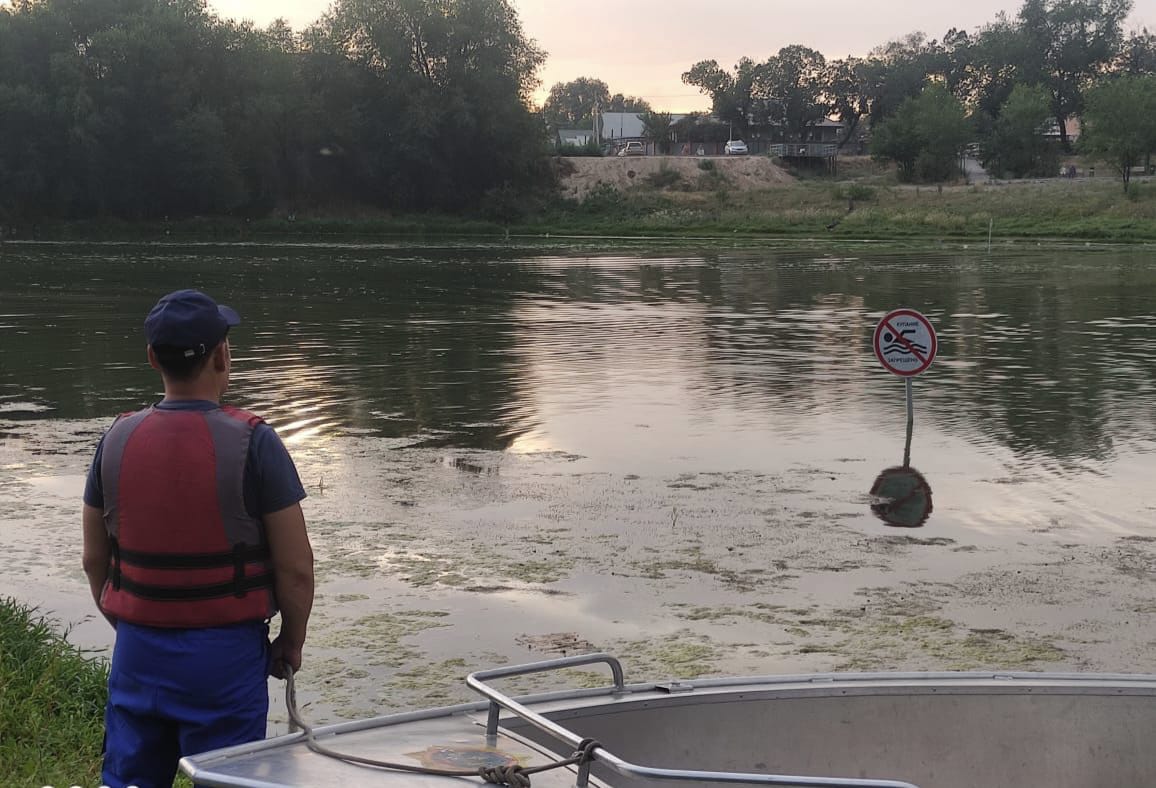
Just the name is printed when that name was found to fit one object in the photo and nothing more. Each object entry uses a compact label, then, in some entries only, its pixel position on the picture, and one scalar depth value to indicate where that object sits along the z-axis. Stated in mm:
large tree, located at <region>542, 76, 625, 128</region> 185775
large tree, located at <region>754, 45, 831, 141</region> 132000
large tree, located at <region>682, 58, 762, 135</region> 132875
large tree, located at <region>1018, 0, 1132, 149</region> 125625
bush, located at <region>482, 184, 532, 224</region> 86438
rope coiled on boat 3244
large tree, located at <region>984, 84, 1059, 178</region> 101312
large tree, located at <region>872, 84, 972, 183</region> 99812
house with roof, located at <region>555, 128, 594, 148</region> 156862
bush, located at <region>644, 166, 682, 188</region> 94812
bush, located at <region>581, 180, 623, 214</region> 87125
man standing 3592
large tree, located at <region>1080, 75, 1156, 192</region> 84438
